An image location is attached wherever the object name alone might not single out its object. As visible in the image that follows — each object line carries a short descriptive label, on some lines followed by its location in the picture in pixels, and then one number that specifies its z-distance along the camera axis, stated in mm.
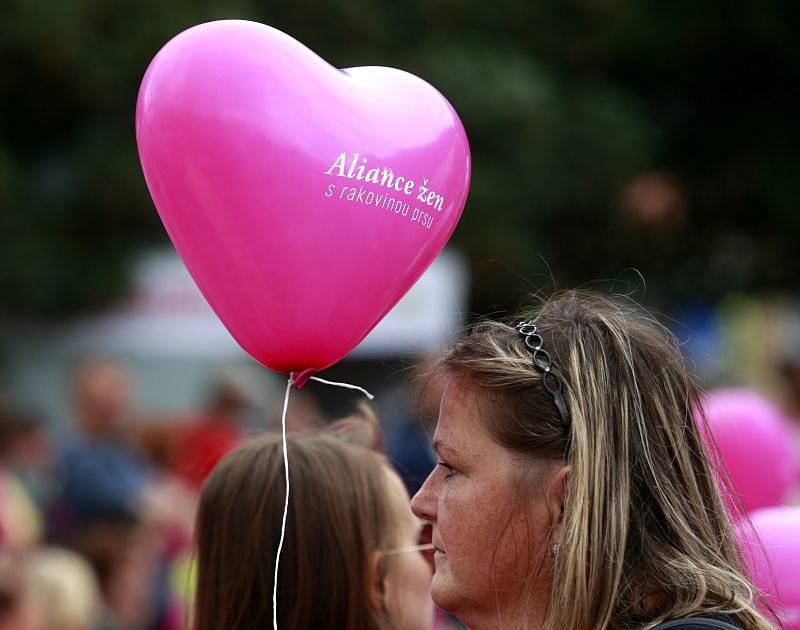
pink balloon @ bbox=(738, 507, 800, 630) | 4711
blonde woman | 3271
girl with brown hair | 4406
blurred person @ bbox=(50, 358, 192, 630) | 9742
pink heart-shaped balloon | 3865
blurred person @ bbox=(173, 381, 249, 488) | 12711
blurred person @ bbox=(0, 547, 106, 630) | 7410
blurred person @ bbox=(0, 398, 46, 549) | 10875
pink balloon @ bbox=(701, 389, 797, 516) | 6984
